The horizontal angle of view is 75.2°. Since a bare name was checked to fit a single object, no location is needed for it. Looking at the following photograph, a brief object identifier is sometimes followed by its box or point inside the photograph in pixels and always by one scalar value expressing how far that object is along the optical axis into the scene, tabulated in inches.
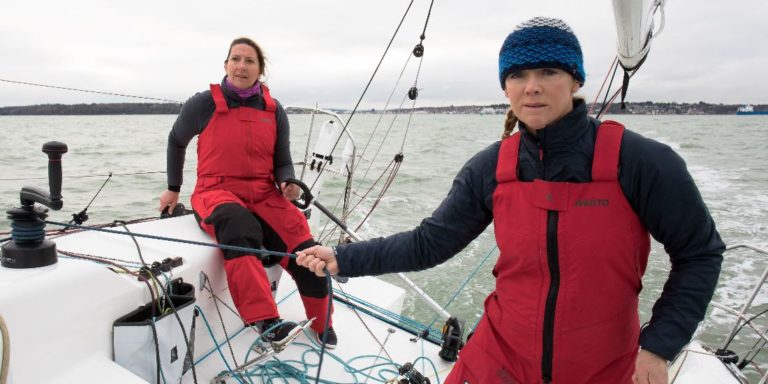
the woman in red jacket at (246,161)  95.8
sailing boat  57.6
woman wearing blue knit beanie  42.2
